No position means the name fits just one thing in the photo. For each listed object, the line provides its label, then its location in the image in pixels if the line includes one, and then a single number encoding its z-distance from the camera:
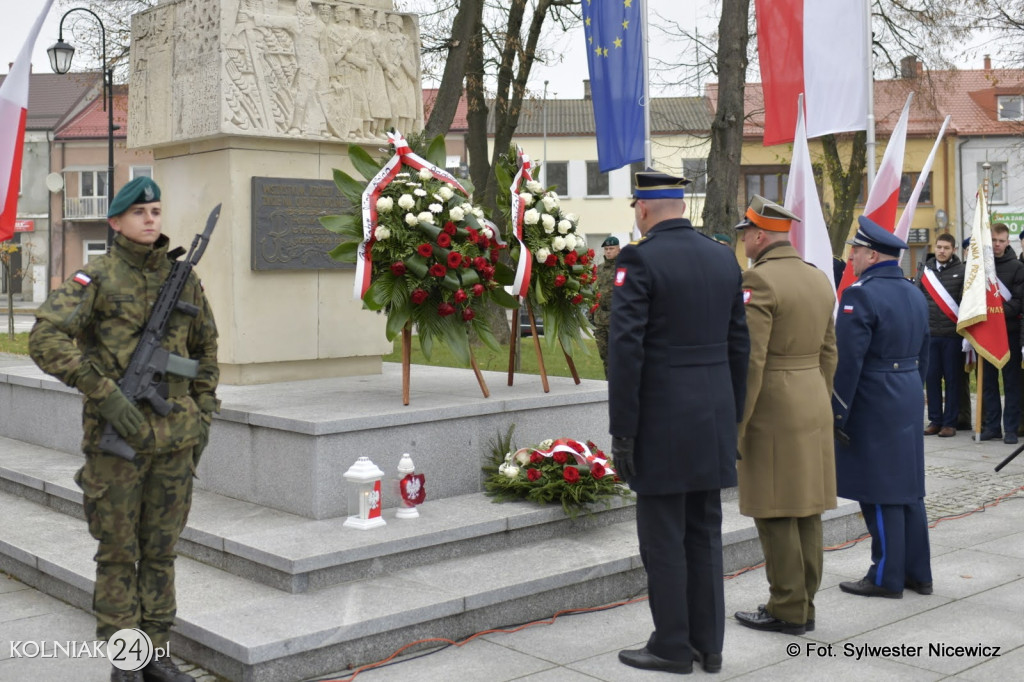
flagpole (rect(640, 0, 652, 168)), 11.42
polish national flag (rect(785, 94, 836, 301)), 7.73
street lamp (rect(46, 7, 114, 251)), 19.41
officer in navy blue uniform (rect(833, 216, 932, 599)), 6.03
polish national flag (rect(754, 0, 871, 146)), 10.78
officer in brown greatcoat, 5.42
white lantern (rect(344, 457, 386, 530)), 6.03
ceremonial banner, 11.22
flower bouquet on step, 6.58
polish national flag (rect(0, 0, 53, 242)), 6.16
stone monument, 8.17
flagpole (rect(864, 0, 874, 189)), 10.17
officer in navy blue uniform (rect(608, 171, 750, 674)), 4.80
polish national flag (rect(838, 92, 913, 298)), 7.98
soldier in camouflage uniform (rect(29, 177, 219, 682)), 4.33
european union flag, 11.58
